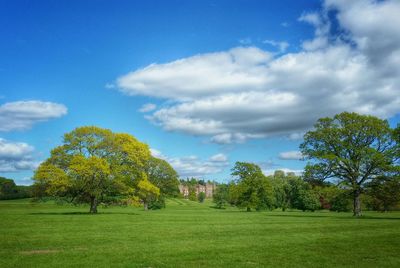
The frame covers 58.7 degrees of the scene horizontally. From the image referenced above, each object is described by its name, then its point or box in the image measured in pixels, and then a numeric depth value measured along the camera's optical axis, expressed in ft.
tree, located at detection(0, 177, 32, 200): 457.68
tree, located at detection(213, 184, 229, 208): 454.56
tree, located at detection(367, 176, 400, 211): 170.07
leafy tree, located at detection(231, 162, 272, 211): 298.56
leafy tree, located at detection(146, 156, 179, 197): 338.71
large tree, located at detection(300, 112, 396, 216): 171.12
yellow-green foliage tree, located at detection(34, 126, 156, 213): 183.11
